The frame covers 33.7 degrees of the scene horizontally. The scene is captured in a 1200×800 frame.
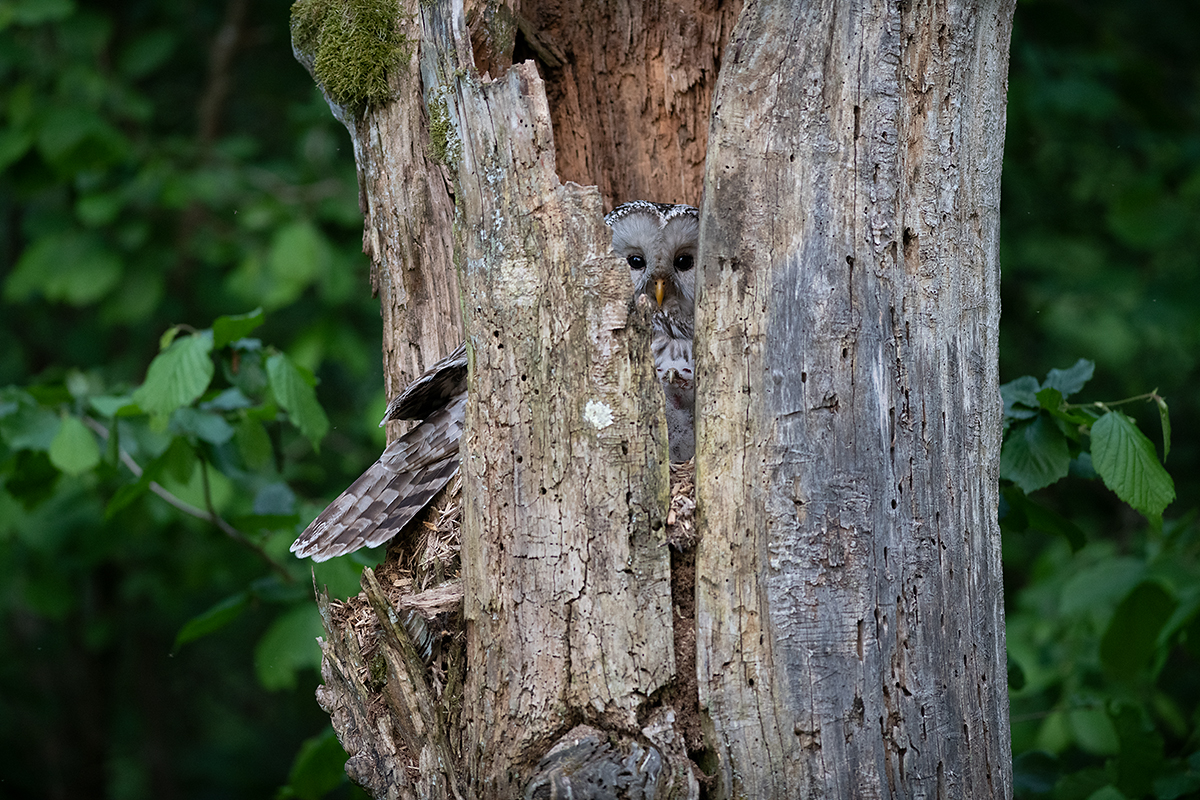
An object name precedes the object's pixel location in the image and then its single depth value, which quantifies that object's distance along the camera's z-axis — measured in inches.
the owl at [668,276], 205.2
